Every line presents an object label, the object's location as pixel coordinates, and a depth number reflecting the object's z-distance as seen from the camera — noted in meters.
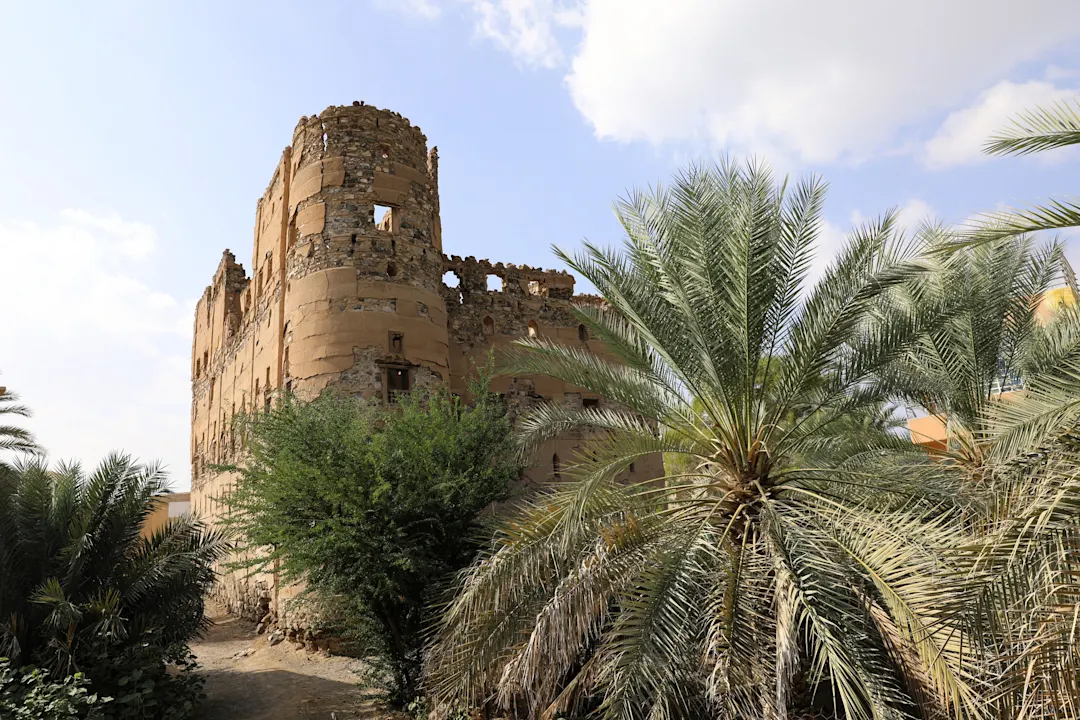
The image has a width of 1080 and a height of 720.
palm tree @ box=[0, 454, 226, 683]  9.27
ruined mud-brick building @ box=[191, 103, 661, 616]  15.40
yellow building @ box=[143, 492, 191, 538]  36.02
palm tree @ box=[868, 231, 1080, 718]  4.36
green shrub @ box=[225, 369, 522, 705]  10.07
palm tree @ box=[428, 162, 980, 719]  6.29
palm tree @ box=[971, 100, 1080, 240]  4.42
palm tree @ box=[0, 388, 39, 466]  15.31
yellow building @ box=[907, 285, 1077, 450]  23.66
